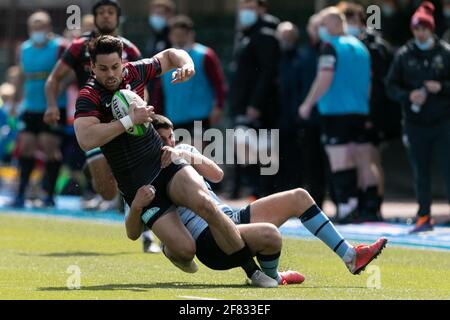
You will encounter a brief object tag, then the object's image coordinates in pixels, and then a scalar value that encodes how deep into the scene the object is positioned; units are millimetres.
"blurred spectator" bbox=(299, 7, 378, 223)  16562
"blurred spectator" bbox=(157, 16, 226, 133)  17906
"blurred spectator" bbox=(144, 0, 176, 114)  18453
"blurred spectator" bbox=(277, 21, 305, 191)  18766
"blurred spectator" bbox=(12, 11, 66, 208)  19516
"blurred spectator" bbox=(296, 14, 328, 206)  17984
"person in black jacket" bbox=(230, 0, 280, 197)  18172
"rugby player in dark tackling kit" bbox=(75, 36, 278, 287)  10047
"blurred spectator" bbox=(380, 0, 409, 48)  20297
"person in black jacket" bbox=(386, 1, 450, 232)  15414
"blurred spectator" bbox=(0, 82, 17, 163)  23062
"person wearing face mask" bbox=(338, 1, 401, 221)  16875
